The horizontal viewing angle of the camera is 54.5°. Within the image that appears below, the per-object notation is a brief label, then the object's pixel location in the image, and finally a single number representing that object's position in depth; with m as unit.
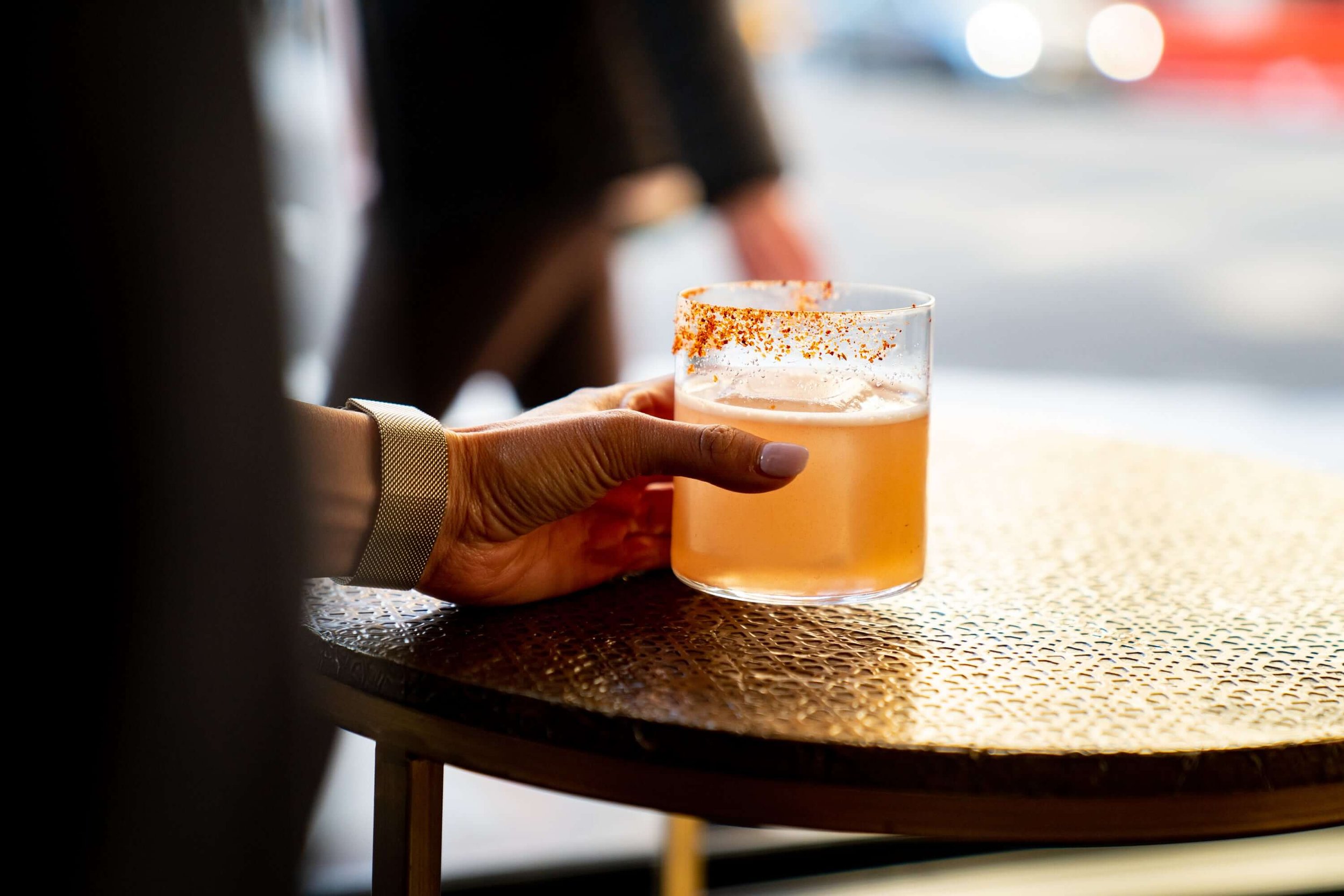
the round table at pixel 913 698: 0.53
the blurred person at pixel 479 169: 1.45
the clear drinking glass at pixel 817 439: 0.65
